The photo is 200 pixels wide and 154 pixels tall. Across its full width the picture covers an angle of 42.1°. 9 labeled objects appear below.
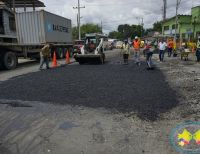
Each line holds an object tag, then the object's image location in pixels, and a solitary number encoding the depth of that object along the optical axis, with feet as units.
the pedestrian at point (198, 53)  59.06
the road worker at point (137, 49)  56.07
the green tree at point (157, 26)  374.02
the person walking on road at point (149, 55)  46.96
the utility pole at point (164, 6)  145.96
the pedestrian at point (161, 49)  63.52
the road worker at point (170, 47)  77.10
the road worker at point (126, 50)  57.06
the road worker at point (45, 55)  48.67
